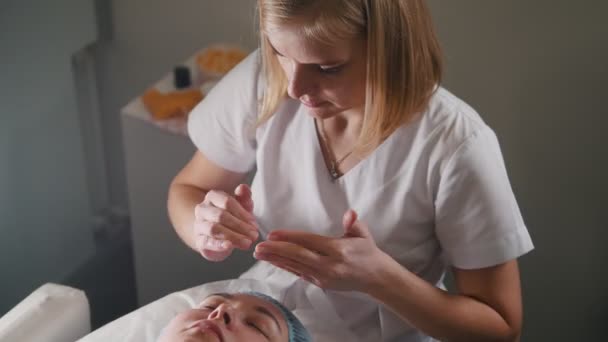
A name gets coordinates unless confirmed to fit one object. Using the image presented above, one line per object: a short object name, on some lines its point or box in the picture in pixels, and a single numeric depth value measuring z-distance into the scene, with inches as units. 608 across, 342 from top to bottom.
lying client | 44.2
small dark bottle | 67.7
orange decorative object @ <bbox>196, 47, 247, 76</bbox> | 69.2
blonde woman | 41.1
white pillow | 46.2
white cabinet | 66.7
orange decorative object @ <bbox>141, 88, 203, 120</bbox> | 65.4
